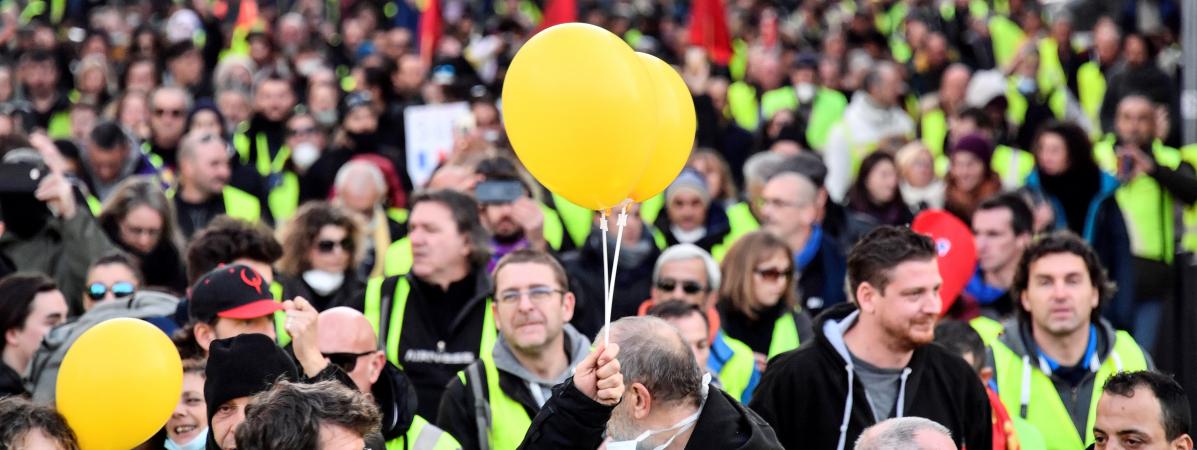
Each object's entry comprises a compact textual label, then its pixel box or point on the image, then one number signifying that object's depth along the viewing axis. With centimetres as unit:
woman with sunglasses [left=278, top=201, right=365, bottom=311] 1739
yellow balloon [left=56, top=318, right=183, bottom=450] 1079
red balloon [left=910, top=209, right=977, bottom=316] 1709
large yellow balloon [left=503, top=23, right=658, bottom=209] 1037
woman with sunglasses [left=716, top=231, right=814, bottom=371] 1677
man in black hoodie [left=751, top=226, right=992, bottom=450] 1215
